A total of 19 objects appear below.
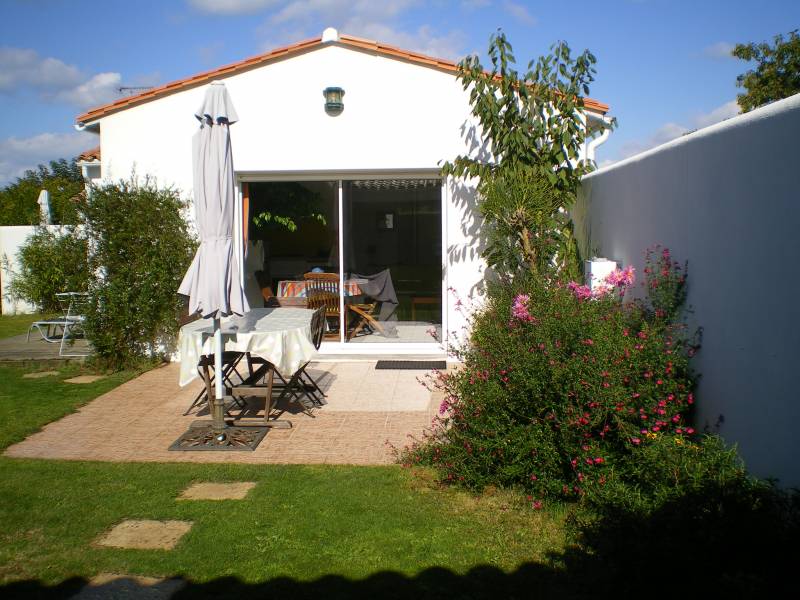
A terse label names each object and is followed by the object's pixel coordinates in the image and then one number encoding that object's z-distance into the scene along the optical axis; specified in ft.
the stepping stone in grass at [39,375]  32.96
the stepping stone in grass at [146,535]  15.31
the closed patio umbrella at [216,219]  22.38
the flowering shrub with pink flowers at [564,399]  15.94
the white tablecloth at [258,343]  23.27
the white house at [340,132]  33.81
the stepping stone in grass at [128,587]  13.08
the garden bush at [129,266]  32.91
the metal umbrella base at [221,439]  22.08
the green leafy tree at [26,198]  83.20
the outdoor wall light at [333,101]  33.50
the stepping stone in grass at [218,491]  18.10
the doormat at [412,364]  33.55
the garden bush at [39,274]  54.54
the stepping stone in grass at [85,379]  32.01
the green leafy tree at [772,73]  72.18
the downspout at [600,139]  33.98
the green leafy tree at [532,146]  29.94
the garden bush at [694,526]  10.59
